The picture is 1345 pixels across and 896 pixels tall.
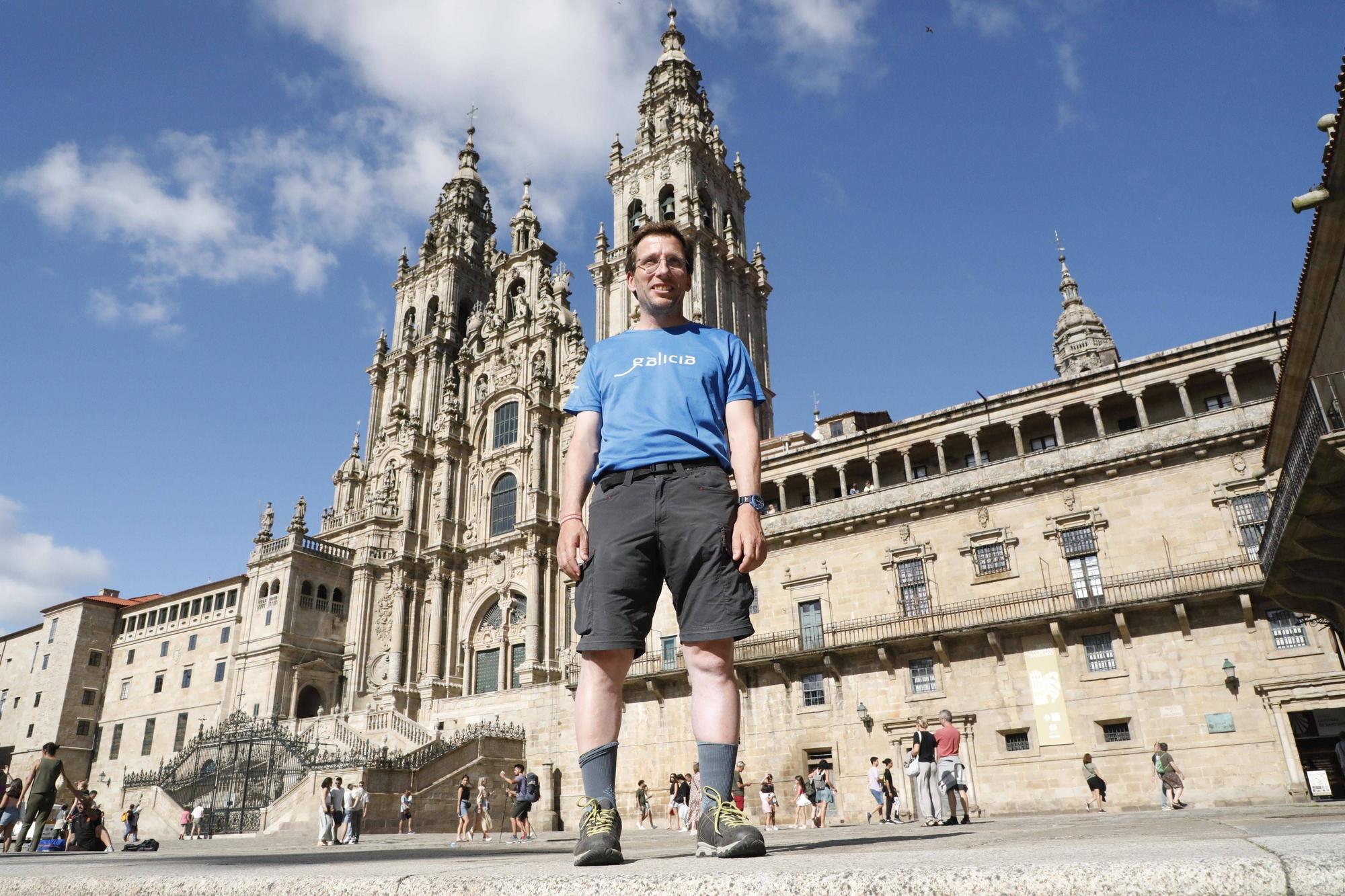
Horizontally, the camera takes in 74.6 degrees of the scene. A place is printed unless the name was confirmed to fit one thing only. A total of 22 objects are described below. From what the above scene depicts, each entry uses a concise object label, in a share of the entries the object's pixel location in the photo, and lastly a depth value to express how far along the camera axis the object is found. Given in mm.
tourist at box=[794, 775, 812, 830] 19891
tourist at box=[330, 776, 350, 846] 19656
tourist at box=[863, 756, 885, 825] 18984
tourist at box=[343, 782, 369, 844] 20328
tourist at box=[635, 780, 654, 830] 24578
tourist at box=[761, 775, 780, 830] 20922
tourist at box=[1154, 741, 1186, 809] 17469
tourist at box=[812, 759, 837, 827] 20203
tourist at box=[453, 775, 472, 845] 21234
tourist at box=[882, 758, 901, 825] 19891
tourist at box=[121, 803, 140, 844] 22141
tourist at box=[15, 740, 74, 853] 11328
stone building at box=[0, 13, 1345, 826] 21062
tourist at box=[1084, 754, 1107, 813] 18656
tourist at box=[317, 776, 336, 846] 18641
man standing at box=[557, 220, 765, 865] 3709
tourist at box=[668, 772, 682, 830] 22234
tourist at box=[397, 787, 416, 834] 25094
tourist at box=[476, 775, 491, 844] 22311
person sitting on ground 13180
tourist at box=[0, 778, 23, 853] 12555
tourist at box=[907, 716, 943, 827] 12836
